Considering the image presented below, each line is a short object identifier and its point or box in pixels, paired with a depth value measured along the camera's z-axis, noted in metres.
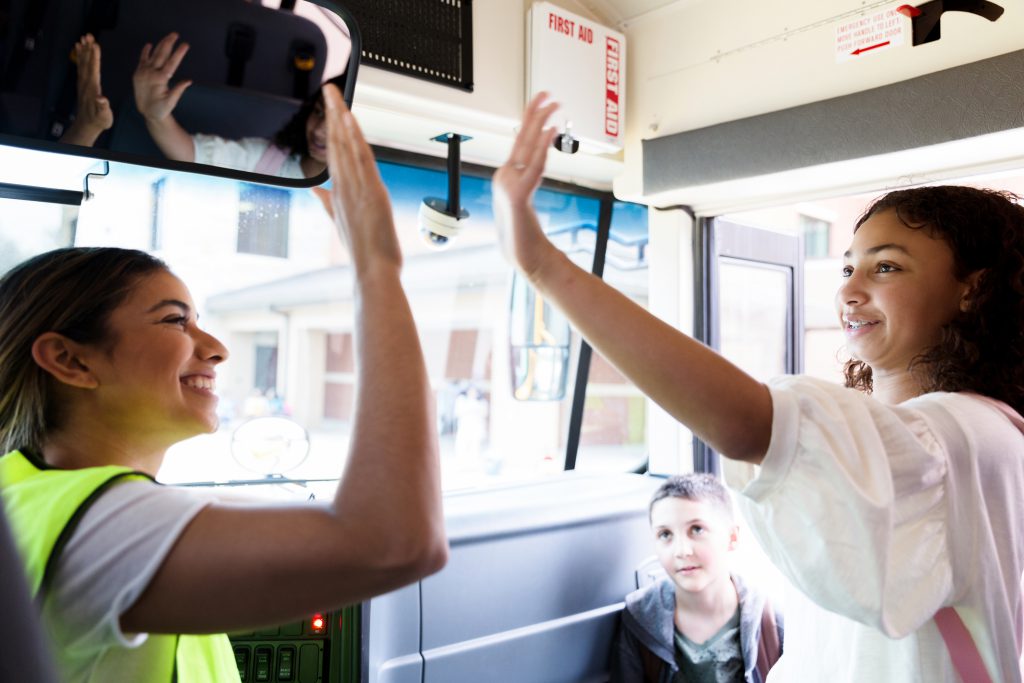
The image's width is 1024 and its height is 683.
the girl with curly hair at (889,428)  0.97
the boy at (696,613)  2.44
